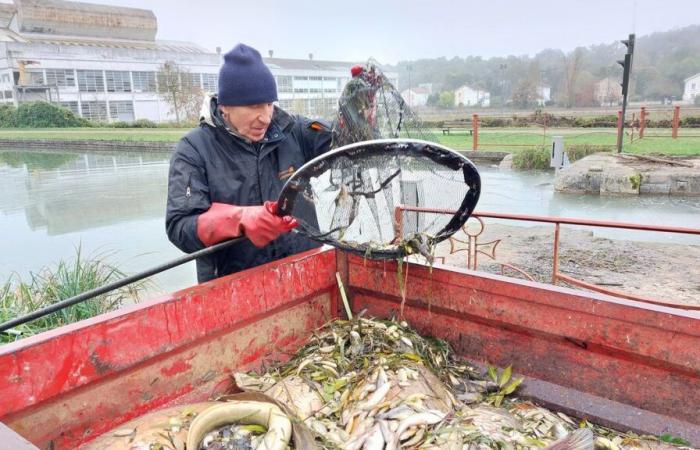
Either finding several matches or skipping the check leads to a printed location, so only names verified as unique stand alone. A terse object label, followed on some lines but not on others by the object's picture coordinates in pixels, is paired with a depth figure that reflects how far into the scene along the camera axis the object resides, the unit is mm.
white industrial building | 42250
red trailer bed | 1737
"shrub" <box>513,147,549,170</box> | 15508
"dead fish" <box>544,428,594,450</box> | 1704
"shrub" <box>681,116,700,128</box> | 23156
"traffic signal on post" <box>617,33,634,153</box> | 12172
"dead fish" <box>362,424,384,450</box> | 1800
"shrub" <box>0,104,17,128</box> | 38031
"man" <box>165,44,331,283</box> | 2221
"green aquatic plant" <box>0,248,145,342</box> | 4598
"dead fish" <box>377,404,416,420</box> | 1910
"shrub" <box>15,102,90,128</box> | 37125
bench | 29891
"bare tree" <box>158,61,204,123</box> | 40656
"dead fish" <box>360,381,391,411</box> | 2014
